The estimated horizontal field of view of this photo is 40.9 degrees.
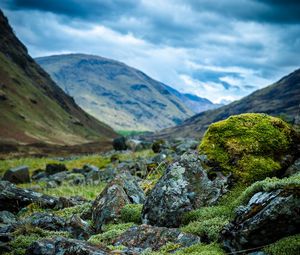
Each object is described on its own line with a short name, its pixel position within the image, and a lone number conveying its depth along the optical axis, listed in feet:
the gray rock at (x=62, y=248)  28.75
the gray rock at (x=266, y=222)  27.48
